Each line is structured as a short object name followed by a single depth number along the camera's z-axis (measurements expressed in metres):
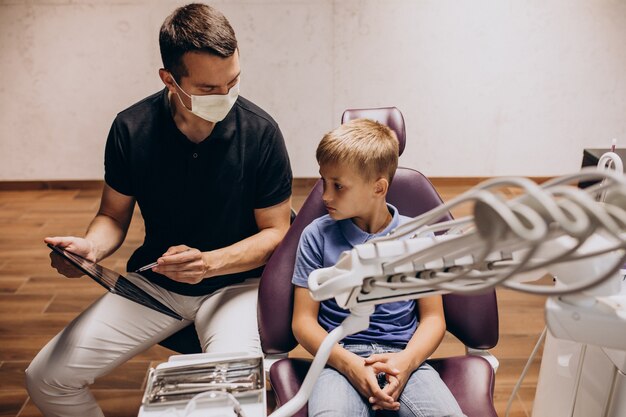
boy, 1.30
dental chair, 1.42
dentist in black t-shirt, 1.55
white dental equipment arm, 0.56
